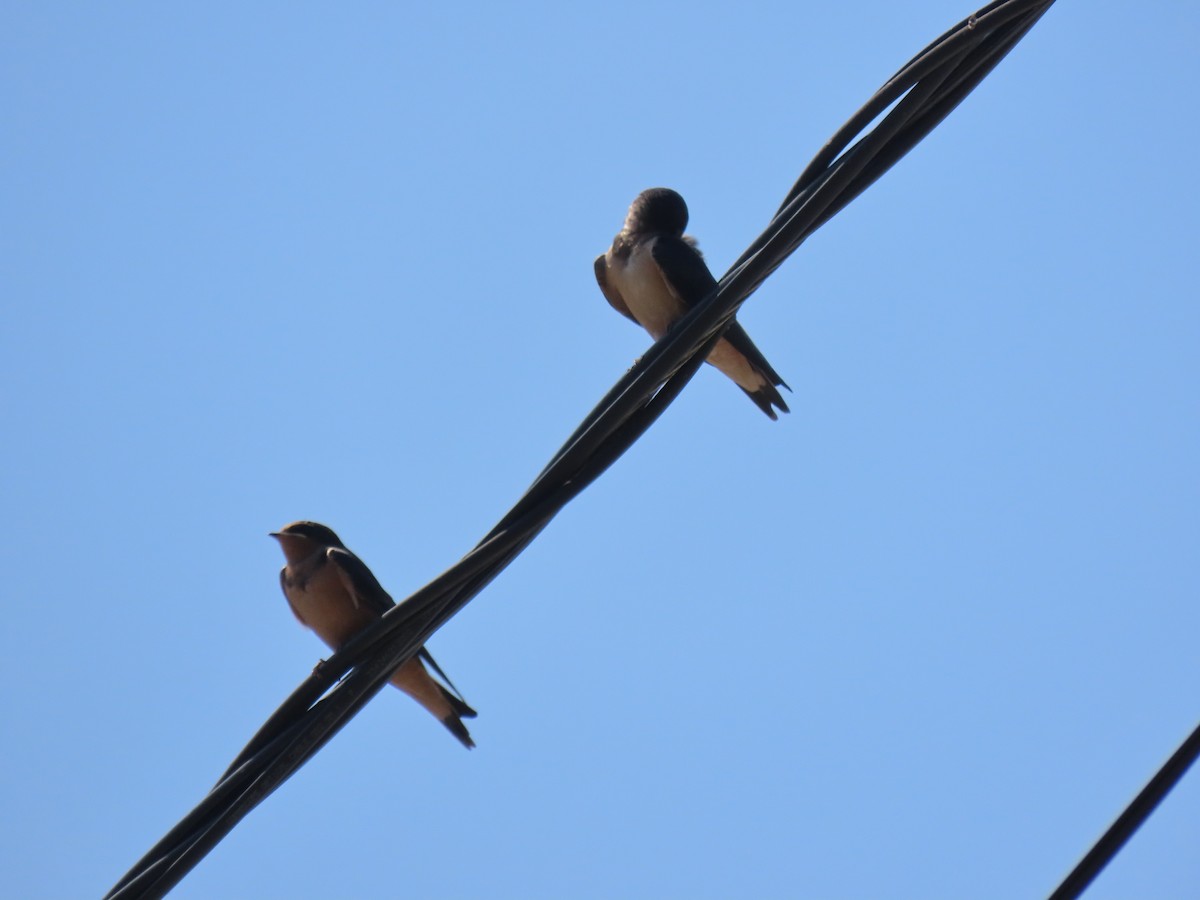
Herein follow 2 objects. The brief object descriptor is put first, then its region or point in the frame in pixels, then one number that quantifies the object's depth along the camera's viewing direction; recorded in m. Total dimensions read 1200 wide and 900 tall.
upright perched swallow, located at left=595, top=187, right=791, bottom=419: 13.87
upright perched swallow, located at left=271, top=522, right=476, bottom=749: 12.40
